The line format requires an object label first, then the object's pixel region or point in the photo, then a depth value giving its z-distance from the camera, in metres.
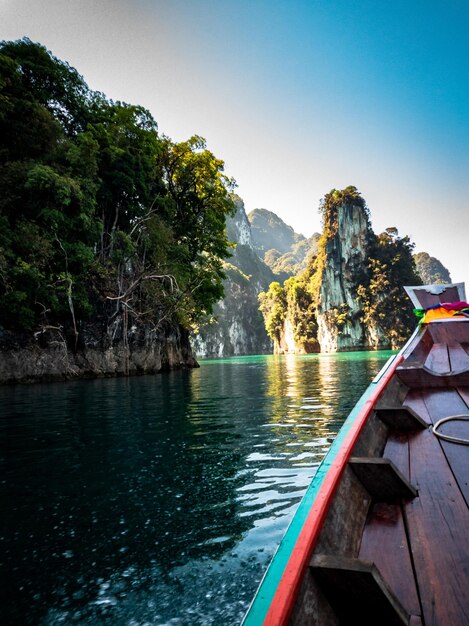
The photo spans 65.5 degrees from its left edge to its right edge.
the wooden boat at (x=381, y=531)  1.11
